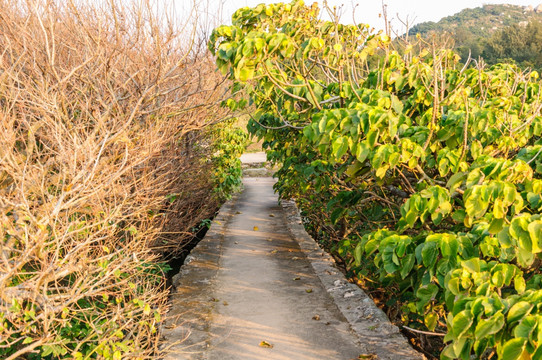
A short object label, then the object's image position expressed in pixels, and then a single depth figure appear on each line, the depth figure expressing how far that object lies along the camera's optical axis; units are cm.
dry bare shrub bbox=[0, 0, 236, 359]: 357
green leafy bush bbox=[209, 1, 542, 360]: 221
